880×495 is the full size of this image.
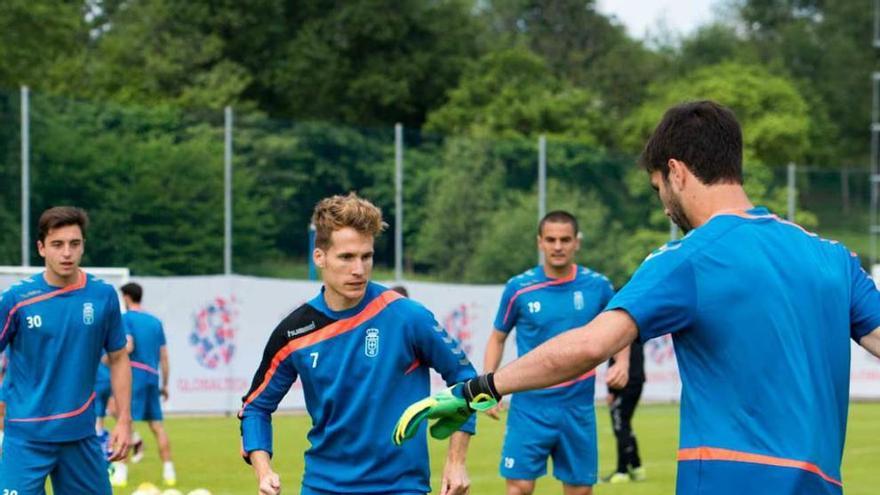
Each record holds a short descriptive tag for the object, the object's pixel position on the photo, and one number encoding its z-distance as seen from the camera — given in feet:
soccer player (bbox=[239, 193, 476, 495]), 21.12
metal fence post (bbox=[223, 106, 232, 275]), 93.66
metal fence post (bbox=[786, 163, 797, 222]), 116.78
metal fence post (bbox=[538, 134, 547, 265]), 108.58
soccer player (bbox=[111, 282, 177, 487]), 53.26
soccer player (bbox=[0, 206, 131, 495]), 29.40
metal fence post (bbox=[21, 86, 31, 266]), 83.87
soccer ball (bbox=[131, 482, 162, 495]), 36.26
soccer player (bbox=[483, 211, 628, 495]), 37.40
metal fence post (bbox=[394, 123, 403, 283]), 103.09
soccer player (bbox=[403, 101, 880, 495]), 14.90
